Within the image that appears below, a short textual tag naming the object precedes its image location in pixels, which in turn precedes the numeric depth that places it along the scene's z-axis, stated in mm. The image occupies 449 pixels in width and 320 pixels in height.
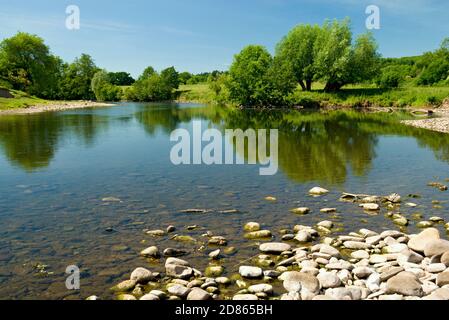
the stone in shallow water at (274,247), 11966
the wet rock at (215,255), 11586
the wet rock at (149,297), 9062
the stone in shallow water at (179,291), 9359
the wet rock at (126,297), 9164
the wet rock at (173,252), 11836
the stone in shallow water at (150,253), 11719
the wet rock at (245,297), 9006
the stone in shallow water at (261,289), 9453
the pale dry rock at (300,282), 9461
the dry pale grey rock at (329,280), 9602
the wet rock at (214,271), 10516
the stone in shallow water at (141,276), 10094
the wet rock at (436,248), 10838
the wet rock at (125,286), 9758
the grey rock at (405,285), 8984
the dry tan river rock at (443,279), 9289
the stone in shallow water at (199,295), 9125
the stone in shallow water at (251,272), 10320
